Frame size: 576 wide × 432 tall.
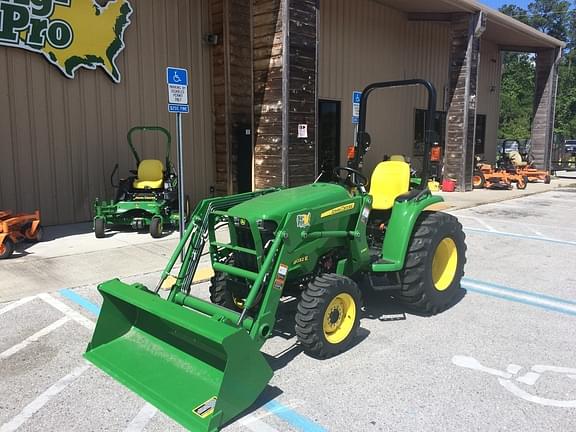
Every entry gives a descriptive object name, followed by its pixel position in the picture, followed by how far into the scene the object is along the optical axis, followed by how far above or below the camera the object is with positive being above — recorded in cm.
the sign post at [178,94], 589 +57
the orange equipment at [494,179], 1582 -120
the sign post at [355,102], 879 +69
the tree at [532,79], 3719 +516
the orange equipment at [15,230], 623 -117
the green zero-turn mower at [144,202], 777 -96
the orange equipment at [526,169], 1712 -99
